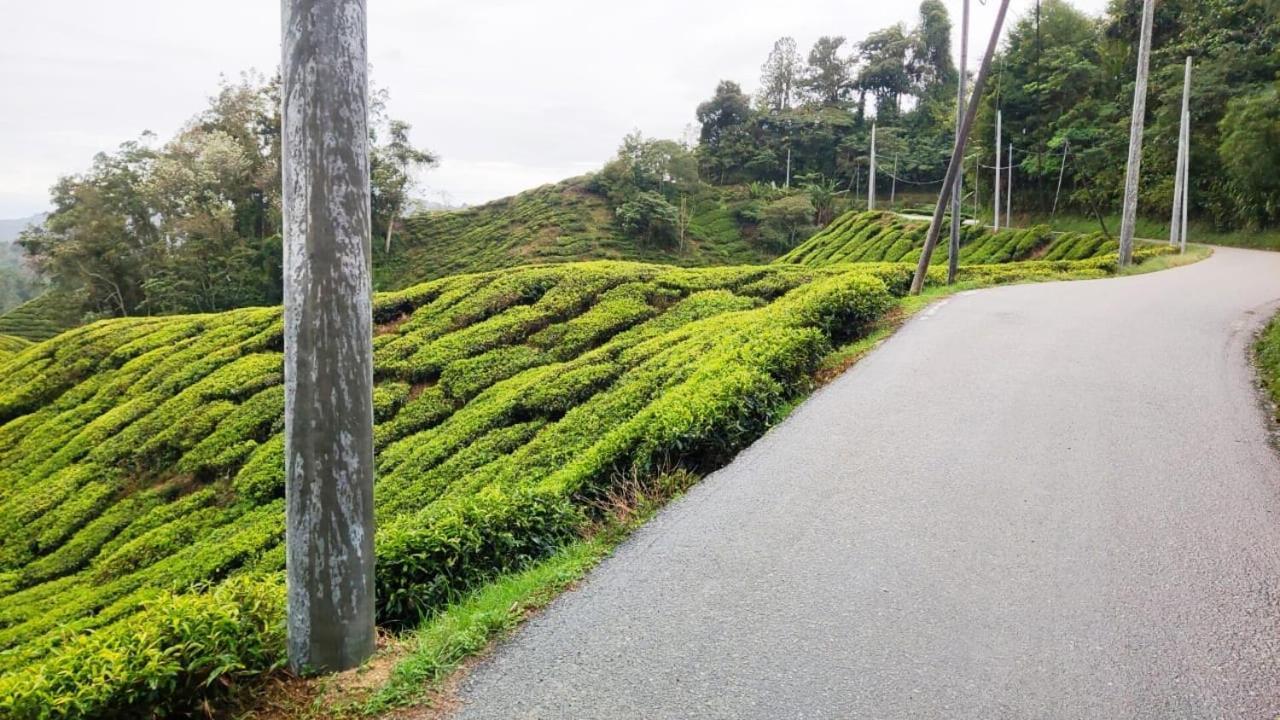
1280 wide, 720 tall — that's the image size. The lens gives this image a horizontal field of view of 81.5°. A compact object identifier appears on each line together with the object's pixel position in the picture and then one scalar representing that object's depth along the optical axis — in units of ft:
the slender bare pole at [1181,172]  79.36
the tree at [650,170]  159.02
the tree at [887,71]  204.74
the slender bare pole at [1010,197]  123.24
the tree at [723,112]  197.47
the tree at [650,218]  147.74
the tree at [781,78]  219.20
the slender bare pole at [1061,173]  114.54
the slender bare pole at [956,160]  41.96
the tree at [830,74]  216.13
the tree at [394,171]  138.62
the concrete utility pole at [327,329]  9.66
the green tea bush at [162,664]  9.25
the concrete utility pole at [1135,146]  60.44
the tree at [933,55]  207.00
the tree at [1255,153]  80.18
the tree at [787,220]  157.17
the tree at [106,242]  123.65
